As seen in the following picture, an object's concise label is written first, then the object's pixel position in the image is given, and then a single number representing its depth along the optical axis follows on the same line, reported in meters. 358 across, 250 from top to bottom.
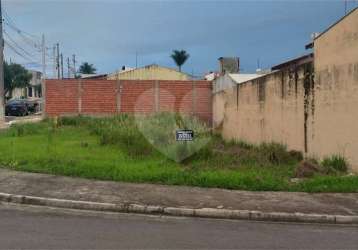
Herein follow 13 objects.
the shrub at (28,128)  27.70
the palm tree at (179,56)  81.88
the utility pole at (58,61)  78.97
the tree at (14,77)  82.25
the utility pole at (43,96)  39.00
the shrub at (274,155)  17.12
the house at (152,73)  61.35
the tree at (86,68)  109.94
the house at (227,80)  32.88
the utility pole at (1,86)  40.41
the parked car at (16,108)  56.63
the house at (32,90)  98.72
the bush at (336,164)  14.53
